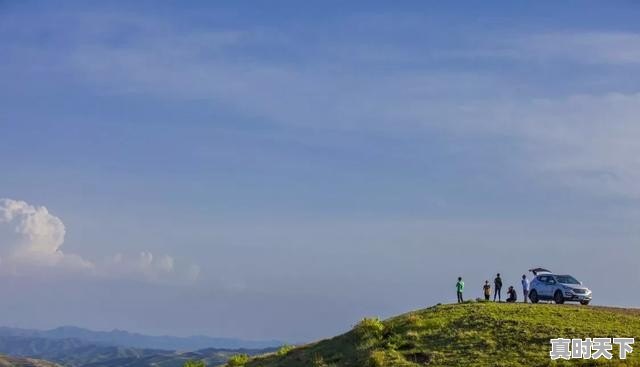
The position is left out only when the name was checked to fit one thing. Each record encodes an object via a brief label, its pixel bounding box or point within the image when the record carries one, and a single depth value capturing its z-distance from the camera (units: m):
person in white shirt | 48.38
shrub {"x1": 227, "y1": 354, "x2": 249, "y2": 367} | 43.91
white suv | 45.09
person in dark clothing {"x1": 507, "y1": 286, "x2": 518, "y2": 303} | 49.06
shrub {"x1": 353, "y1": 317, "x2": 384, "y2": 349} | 36.00
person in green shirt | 47.81
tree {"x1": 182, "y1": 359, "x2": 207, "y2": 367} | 44.44
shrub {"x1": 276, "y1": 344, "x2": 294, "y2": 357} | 42.06
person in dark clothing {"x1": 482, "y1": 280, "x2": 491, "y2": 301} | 49.56
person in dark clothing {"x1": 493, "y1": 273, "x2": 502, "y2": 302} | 49.69
